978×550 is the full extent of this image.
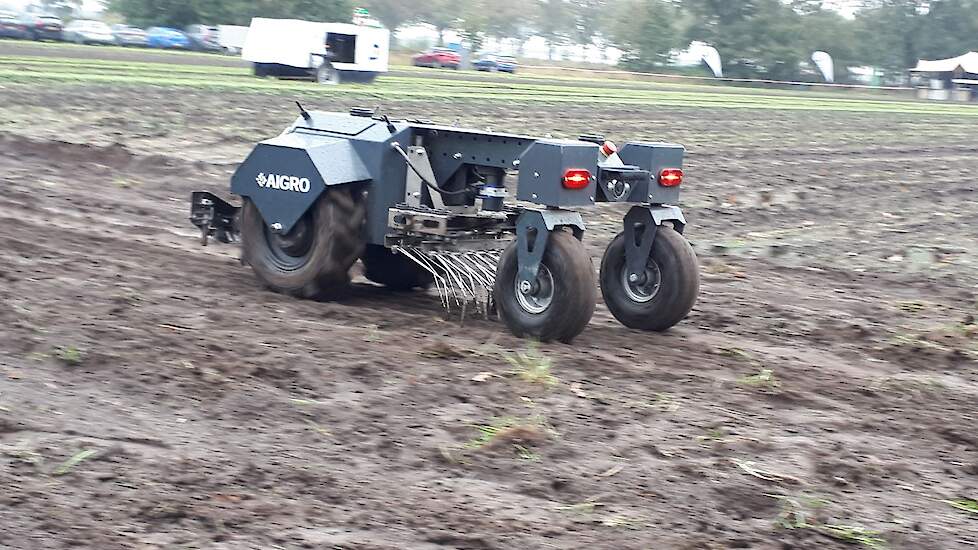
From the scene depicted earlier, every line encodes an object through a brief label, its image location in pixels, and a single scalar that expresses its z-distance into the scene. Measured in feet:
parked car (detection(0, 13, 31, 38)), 175.52
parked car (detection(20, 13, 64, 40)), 177.37
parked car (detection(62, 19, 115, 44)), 181.98
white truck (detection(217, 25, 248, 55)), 190.70
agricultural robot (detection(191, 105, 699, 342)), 28.32
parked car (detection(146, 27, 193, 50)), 192.32
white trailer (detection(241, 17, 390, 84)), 132.77
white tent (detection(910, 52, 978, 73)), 240.34
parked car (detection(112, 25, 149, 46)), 188.24
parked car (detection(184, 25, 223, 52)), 195.52
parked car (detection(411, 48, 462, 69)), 222.89
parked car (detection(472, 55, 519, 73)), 213.87
